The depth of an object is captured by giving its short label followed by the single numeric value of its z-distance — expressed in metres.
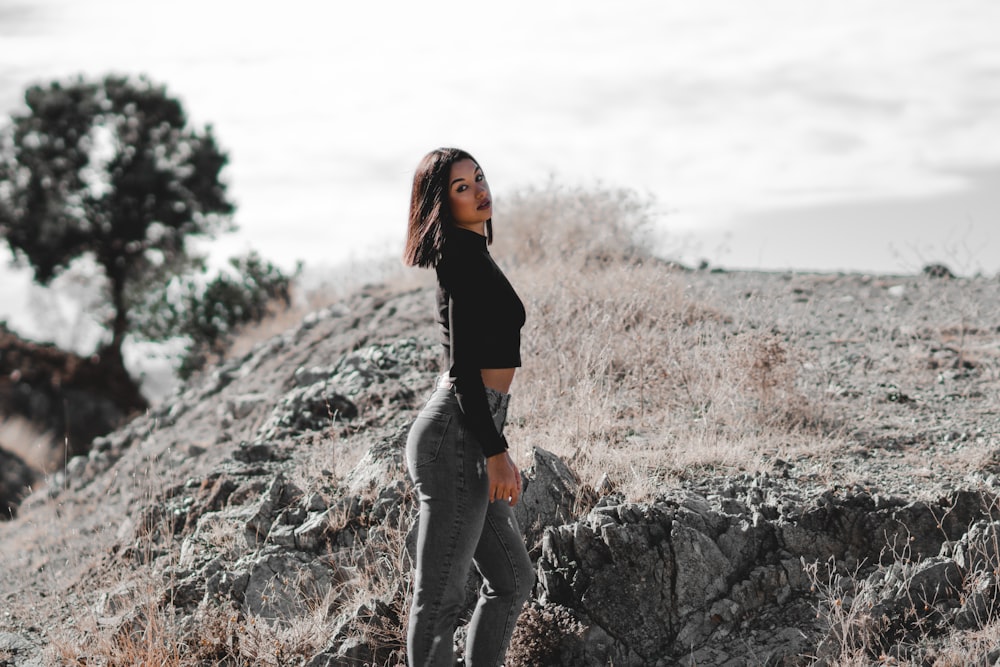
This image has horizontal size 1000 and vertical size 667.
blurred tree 23.84
